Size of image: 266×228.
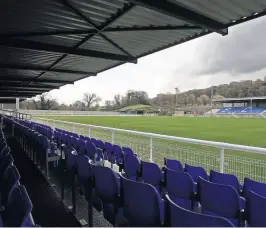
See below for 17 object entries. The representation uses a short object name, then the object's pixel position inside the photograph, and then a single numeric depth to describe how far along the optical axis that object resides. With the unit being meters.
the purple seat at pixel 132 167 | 2.90
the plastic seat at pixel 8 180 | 1.88
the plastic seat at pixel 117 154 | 3.86
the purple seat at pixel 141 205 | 1.54
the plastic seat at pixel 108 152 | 4.16
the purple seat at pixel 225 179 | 2.21
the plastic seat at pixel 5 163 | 2.42
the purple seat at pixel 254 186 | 1.99
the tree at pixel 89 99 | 76.19
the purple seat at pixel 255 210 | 1.51
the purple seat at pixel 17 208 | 1.21
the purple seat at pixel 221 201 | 1.69
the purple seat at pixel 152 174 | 2.52
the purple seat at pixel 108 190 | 1.95
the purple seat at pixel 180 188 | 2.10
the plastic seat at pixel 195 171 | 2.64
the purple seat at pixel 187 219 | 1.08
